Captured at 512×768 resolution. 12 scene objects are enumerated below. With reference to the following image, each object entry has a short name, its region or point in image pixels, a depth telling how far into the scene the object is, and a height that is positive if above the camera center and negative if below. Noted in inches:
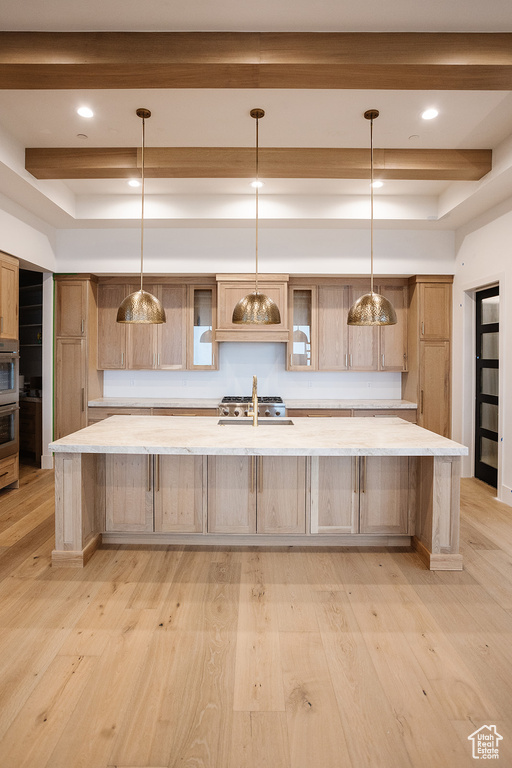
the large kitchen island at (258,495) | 119.9 -32.9
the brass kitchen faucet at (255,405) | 132.5 -9.3
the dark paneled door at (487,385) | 184.1 -4.5
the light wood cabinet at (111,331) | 215.5 +20.2
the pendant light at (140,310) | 114.6 +16.4
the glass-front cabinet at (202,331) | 215.0 +20.4
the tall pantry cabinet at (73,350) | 208.2 +10.6
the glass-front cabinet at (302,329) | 213.5 +21.5
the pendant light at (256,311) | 116.2 +16.3
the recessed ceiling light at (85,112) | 127.6 +75.4
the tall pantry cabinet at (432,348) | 207.0 +12.2
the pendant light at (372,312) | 115.3 +16.3
